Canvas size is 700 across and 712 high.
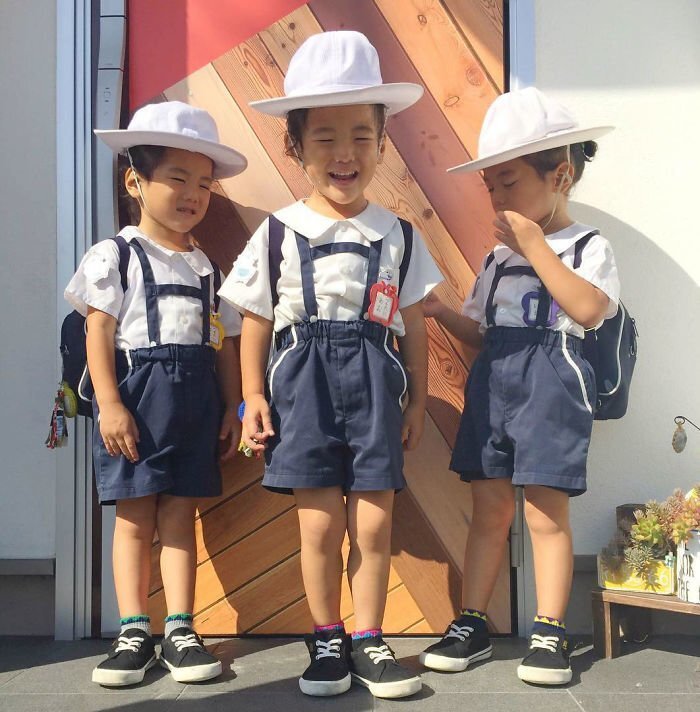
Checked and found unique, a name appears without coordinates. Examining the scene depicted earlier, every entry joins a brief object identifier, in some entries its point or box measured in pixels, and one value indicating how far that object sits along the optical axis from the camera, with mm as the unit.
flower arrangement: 2185
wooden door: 2457
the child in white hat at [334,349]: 1991
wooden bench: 2152
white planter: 2117
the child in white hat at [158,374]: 2111
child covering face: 2047
